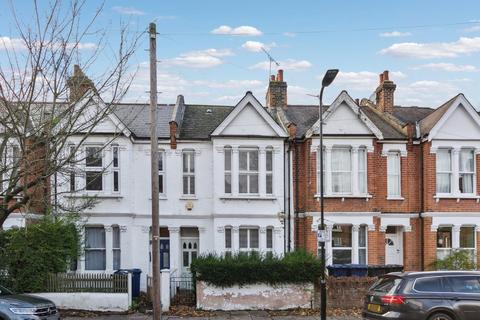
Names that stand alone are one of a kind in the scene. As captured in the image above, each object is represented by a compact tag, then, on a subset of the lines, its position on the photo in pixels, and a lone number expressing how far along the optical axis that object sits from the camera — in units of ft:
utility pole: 53.06
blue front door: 84.46
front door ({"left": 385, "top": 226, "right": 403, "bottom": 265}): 87.40
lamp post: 55.77
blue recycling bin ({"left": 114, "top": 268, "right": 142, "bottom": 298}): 68.77
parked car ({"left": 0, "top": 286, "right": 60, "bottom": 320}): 43.91
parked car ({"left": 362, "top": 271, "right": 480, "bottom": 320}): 45.16
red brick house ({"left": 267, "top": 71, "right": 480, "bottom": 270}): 82.94
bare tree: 42.29
